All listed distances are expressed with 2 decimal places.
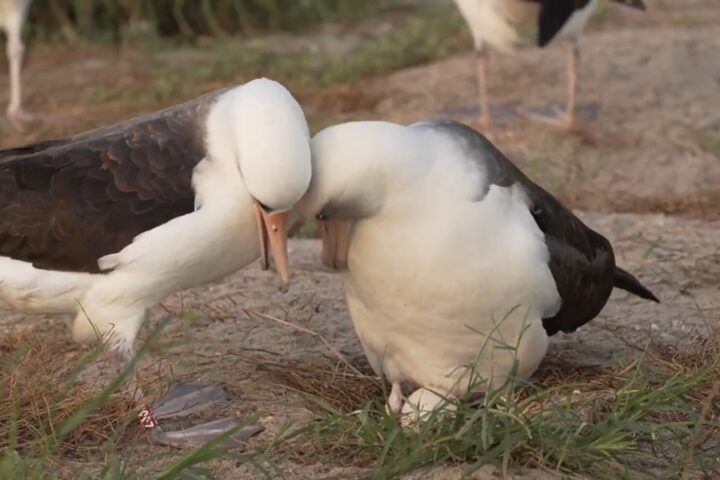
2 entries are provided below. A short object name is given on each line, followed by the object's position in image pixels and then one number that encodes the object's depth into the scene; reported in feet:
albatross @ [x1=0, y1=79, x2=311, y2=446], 25.09
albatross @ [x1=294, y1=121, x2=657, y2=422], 23.59
